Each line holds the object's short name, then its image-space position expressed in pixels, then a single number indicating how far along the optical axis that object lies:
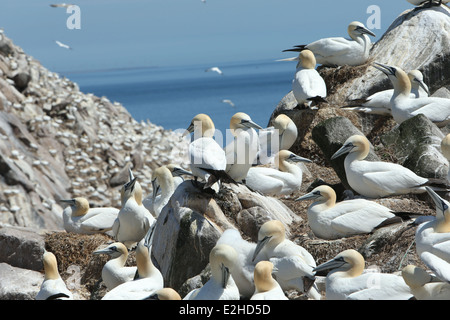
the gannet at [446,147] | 18.40
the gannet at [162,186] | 20.83
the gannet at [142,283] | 14.45
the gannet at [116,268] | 17.75
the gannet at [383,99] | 24.37
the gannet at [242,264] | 15.09
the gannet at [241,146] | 18.49
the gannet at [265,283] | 13.29
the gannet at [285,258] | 14.76
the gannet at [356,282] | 13.19
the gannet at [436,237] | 13.75
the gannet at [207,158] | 16.46
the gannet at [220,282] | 13.54
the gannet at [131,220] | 19.85
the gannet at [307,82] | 24.80
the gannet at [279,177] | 21.35
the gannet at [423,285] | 12.82
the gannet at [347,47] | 27.33
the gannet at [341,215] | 17.02
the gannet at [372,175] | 18.77
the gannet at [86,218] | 22.21
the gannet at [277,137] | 24.14
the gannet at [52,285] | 16.35
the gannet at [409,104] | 22.88
